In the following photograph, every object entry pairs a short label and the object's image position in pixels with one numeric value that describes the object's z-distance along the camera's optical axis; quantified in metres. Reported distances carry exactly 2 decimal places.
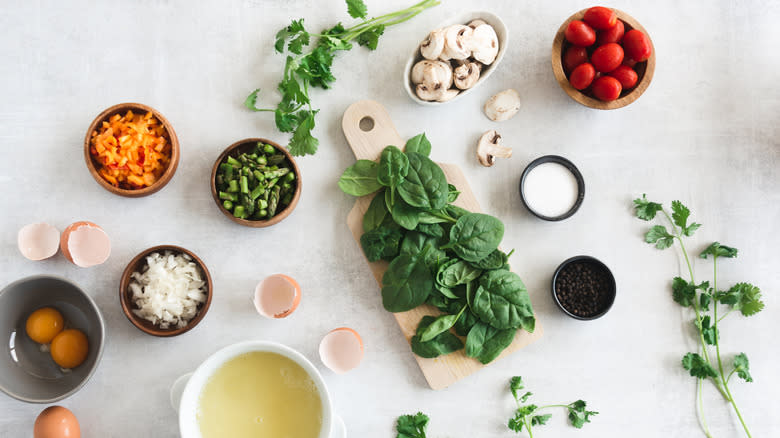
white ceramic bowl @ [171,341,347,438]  1.51
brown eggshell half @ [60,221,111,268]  1.65
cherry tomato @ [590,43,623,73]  1.67
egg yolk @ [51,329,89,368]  1.63
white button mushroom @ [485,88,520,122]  1.82
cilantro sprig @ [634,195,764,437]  1.83
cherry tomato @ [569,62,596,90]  1.68
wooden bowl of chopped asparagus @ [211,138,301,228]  1.67
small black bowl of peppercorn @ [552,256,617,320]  1.77
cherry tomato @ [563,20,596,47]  1.67
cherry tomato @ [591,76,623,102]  1.68
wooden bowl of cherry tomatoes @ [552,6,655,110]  1.68
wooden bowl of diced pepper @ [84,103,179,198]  1.63
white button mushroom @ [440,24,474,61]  1.68
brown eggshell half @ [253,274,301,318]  1.70
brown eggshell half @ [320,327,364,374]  1.71
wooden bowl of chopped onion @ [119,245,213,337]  1.64
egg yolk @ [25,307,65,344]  1.65
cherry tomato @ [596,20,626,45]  1.69
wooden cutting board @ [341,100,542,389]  1.77
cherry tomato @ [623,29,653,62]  1.68
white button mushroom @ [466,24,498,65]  1.69
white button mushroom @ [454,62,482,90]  1.71
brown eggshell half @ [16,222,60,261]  1.70
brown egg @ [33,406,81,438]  1.60
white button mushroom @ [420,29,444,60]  1.67
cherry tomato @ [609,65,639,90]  1.69
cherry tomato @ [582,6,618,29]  1.67
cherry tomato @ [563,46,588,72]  1.71
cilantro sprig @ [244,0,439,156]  1.68
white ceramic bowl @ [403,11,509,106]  1.71
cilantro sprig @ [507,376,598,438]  1.77
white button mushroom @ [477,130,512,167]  1.82
